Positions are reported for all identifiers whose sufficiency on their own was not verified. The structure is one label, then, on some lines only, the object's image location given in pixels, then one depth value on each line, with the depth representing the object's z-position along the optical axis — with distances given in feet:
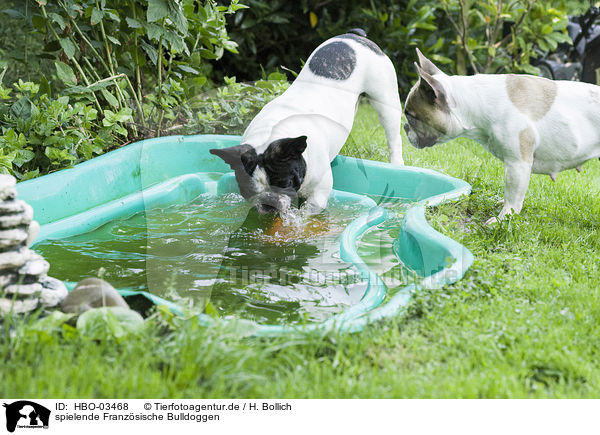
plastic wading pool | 8.39
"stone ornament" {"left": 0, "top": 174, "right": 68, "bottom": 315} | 6.81
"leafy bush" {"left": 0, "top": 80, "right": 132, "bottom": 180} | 12.60
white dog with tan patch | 10.69
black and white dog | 10.93
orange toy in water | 11.44
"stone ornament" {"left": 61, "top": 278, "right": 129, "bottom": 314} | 7.32
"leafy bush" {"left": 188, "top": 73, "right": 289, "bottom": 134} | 15.94
